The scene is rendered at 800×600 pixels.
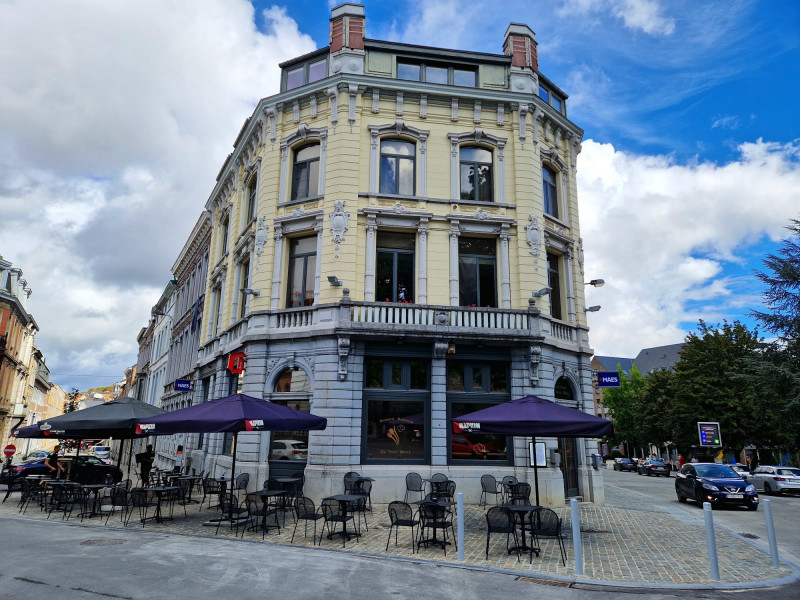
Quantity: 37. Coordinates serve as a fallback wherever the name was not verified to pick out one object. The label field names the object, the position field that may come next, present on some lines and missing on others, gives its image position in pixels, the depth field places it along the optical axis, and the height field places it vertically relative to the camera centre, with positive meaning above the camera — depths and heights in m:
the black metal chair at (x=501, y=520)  9.62 -1.39
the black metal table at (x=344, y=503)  10.71 -1.27
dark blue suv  17.67 -1.41
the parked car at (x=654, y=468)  44.03 -1.98
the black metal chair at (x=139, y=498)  12.34 -1.36
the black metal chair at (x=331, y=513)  10.62 -1.45
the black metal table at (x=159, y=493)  12.25 -1.28
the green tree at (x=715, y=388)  38.91 +3.98
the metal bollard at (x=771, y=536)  9.26 -1.55
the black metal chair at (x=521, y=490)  13.64 -1.21
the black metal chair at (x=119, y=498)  12.42 -1.37
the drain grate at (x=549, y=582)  8.07 -2.06
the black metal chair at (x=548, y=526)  9.42 -1.48
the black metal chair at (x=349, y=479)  14.96 -1.08
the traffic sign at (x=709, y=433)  35.31 +0.68
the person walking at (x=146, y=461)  19.06 -0.81
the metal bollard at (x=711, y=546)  8.37 -1.56
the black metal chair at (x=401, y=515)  10.01 -1.35
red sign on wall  18.59 +2.57
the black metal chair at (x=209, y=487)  15.65 -1.38
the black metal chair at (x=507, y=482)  15.12 -1.14
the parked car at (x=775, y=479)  26.28 -1.69
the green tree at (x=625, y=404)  63.44 +4.54
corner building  16.81 +5.91
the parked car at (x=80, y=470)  18.58 -1.22
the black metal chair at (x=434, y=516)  10.21 -1.42
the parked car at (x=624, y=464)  51.59 -2.02
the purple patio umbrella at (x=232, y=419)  11.14 +0.42
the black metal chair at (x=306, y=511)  10.68 -1.40
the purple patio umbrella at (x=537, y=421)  10.59 +0.40
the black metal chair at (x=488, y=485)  15.24 -1.21
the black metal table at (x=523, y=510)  9.59 -1.18
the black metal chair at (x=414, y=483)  15.20 -1.16
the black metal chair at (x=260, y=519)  11.20 -1.78
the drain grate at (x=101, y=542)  10.16 -1.94
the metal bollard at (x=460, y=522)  9.44 -1.39
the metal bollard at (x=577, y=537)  8.69 -1.49
